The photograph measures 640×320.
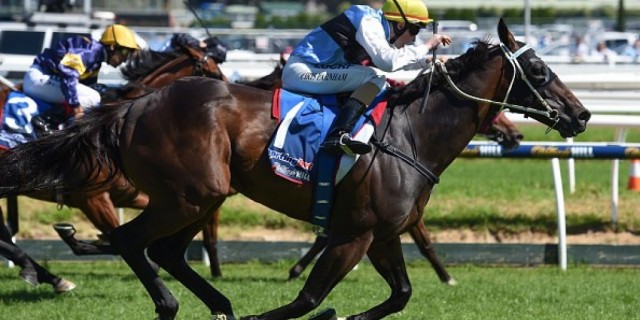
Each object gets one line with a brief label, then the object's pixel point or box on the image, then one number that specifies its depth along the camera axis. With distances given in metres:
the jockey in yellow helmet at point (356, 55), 12.47
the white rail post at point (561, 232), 20.44
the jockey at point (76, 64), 17.62
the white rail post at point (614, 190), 21.67
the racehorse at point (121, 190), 15.85
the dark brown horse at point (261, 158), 12.55
